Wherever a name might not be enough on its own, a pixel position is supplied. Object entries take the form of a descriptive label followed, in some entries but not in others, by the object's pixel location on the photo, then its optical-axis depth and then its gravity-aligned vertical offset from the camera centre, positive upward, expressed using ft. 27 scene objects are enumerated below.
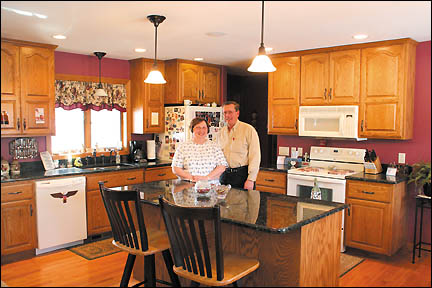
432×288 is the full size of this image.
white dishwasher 11.34 -2.85
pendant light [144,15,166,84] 9.61 +1.22
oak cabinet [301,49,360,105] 12.32 +1.64
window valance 14.08 +1.10
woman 9.81 -0.89
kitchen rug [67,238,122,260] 10.55 -3.86
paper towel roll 16.03 -1.08
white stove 11.79 -1.56
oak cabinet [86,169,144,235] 12.91 -2.70
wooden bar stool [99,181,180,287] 7.07 -2.36
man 10.94 -0.80
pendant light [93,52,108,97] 14.55 +1.25
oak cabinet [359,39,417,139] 10.77 +1.01
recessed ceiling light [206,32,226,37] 10.56 +2.61
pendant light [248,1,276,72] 7.64 +1.30
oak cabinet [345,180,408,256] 10.88 -2.75
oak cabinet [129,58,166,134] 15.43 +1.02
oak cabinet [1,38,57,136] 11.30 +0.93
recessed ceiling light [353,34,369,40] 10.63 +2.60
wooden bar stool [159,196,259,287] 5.78 -2.16
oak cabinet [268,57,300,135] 13.87 +1.12
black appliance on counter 15.75 -1.19
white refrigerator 15.34 +0.06
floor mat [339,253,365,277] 6.77 -3.67
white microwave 12.26 +0.15
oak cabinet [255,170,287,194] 13.25 -2.06
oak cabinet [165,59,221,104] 15.60 +1.89
